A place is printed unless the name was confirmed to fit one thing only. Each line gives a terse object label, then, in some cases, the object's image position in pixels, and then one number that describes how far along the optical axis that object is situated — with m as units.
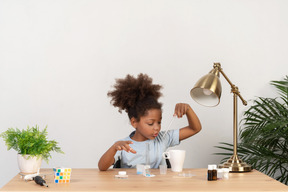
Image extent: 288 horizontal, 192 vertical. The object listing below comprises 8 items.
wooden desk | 1.95
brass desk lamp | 2.40
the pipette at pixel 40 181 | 2.01
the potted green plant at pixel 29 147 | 2.31
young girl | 2.80
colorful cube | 2.09
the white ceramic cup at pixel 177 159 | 2.47
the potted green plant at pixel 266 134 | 3.14
